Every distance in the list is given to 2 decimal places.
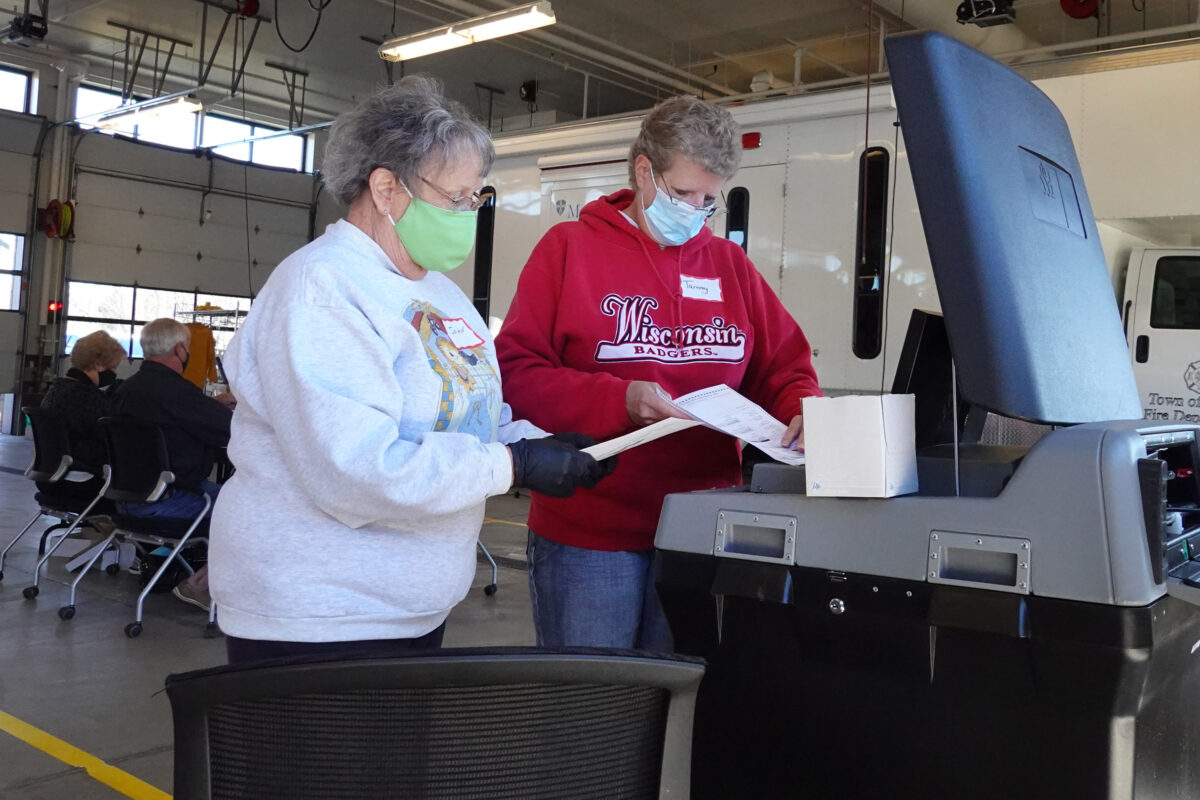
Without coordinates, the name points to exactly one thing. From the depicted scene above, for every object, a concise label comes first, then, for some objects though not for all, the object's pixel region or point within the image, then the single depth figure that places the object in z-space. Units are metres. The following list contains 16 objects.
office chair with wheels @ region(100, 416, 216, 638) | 4.56
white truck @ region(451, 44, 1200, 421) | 5.06
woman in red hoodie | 1.74
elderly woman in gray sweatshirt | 1.22
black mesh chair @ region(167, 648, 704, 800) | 0.69
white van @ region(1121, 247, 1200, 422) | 5.88
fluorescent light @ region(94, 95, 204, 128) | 11.29
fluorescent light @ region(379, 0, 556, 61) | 7.45
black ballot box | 1.06
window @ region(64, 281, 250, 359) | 15.85
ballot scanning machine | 1.07
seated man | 4.73
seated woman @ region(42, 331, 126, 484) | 5.29
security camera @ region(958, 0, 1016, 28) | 8.45
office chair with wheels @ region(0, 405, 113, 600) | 5.22
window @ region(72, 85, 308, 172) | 16.11
